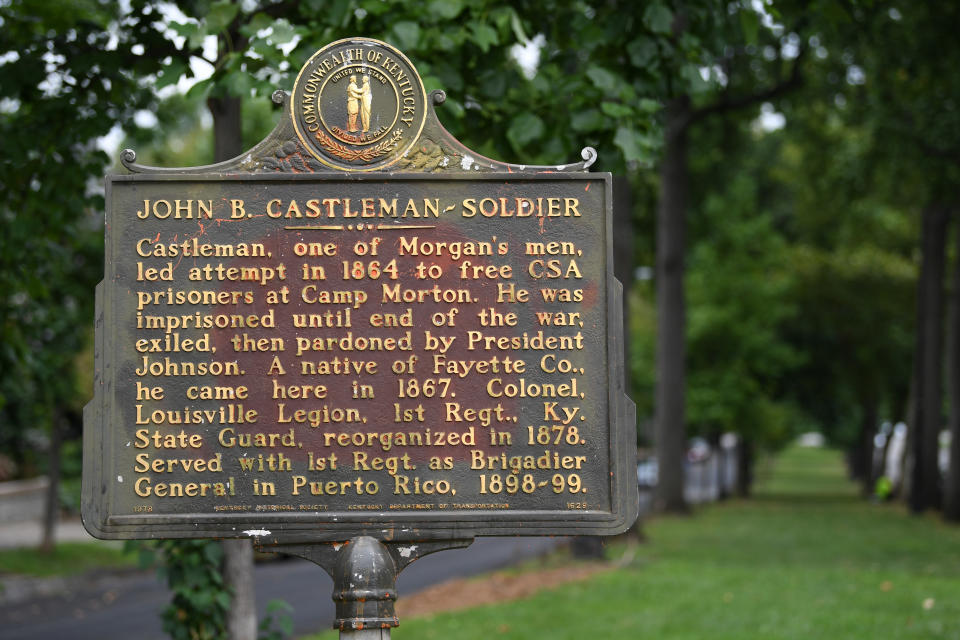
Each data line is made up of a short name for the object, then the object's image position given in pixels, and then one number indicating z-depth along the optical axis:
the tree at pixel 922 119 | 19.44
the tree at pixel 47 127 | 7.70
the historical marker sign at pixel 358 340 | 5.07
